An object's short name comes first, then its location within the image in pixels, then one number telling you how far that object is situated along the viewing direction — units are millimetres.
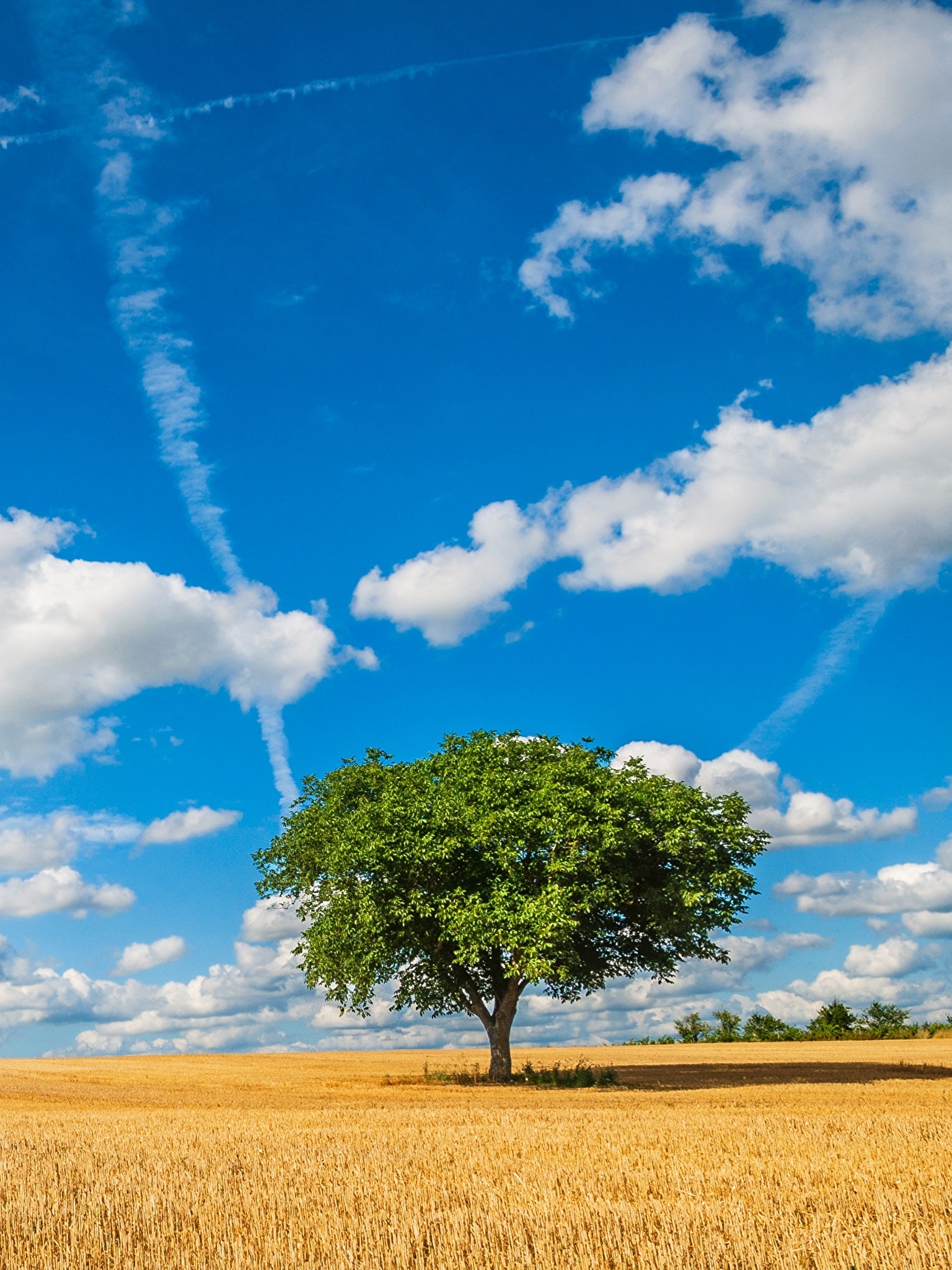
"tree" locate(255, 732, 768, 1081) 40594
